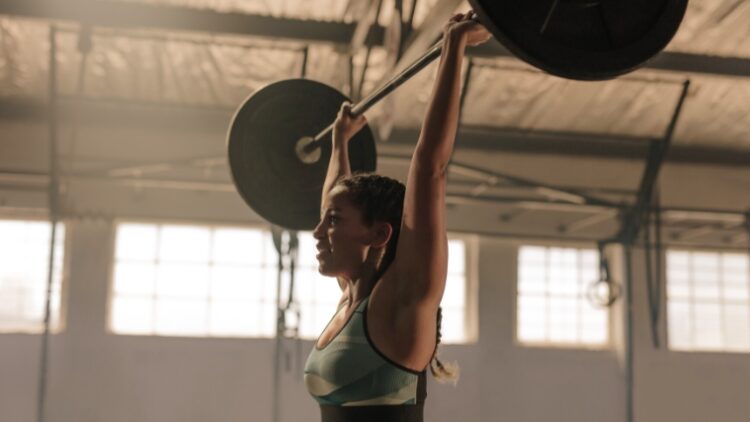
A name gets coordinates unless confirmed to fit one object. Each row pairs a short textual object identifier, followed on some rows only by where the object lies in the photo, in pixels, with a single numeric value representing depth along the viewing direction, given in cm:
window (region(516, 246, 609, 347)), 741
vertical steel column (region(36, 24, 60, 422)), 489
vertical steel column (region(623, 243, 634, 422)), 605
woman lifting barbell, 138
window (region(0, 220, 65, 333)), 653
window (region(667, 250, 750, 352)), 773
